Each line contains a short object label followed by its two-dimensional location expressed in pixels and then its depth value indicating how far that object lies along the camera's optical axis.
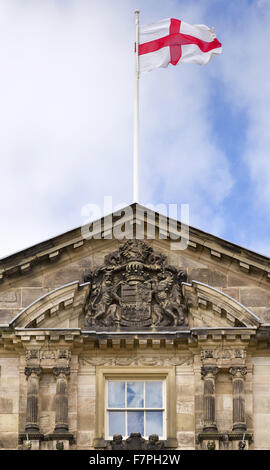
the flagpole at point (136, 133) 34.06
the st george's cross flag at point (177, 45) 36.03
